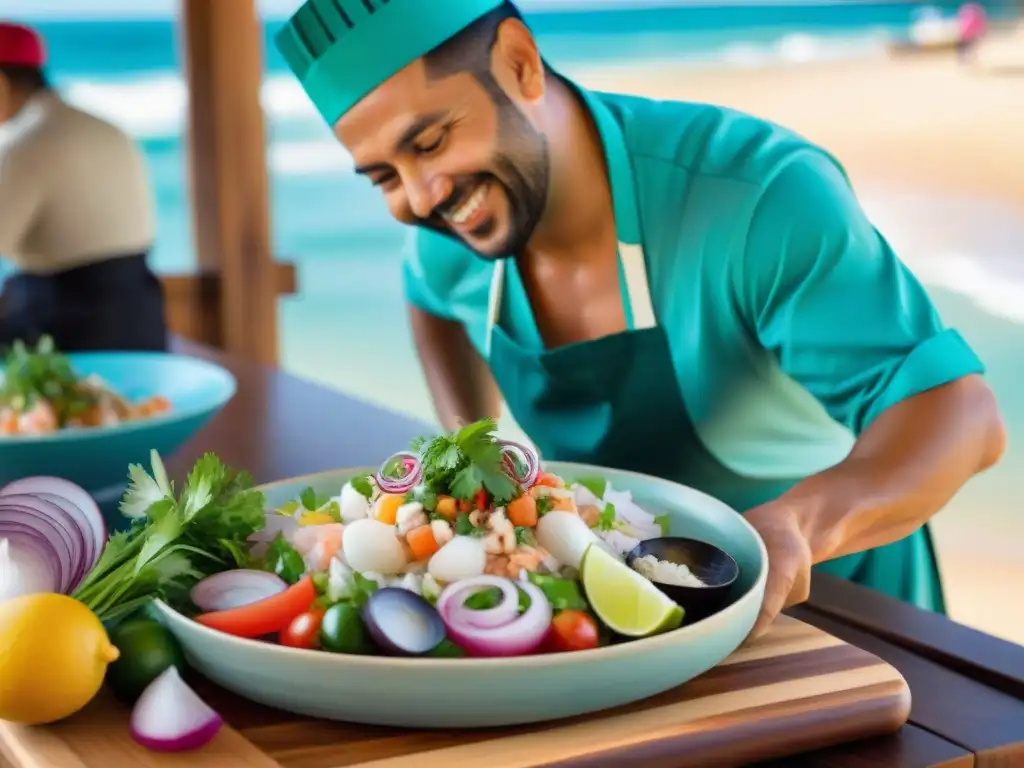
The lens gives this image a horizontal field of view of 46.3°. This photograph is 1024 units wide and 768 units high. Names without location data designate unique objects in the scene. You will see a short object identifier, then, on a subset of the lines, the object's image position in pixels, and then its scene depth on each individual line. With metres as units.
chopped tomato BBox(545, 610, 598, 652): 0.81
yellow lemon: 0.77
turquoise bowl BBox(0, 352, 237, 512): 1.40
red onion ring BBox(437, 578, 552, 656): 0.78
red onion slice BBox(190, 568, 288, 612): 0.86
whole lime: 0.83
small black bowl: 0.86
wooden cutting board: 0.76
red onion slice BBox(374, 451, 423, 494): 0.93
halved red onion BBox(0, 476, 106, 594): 0.98
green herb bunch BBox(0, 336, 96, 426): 1.58
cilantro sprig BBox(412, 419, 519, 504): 0.88
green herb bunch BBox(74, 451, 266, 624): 0.89
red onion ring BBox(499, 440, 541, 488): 0.92
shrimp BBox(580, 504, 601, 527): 0.96
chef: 1.23
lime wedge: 0.82
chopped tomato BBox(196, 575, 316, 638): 0.83
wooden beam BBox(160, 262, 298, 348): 3.53
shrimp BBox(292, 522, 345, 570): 0.90
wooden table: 0.85
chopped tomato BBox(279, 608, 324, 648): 0.82
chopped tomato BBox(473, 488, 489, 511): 0.89
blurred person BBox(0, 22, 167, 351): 2.65
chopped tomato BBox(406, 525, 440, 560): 0.86
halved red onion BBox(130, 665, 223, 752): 0.76
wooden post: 3.36
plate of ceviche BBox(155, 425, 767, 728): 0.77
